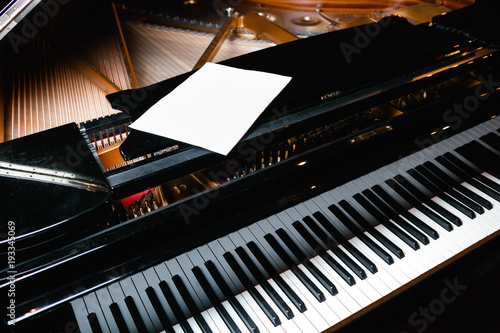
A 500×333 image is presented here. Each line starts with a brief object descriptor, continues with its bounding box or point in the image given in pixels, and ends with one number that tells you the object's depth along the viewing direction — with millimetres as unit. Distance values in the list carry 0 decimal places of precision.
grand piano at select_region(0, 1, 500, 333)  1128
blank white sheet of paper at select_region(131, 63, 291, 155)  1315
